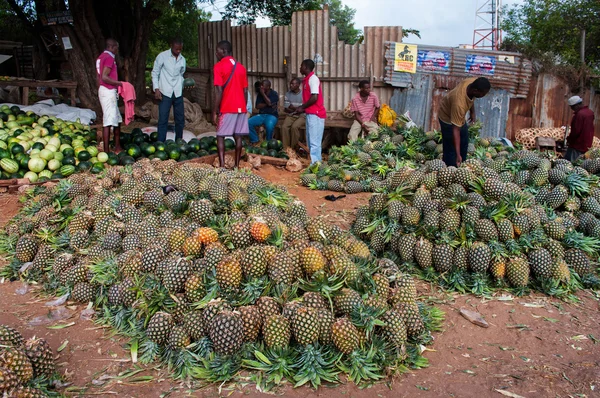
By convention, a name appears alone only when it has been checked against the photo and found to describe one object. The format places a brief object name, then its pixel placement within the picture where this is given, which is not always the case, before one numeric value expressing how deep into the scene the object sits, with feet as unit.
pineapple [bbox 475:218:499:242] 16.55
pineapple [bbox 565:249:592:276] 17.12
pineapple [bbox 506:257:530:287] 16.17
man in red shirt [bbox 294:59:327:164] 32.65
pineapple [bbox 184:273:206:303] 12.32
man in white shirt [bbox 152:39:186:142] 32.65
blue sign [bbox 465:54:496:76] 37.01
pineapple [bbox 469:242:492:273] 16.28
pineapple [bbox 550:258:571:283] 16.42
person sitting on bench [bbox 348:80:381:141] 36.94
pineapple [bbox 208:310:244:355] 11.15
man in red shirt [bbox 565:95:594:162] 31.17
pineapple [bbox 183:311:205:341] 11.78
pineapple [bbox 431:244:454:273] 16.70
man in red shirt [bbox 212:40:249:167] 29.12
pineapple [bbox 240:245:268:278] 12.33
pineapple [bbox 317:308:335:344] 11.47
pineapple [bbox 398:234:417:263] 17.53
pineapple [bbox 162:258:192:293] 12.66
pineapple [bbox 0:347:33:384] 9.66
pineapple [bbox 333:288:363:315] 11.99
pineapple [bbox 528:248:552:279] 16.40
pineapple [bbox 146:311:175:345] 12.05
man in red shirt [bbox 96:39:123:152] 29.73
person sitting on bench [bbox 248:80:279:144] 40.50
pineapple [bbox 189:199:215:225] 14.99
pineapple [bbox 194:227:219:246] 13.57
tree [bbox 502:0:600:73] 62.18
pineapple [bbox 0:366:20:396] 9.08
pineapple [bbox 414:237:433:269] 17.03
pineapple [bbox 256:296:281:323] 11.66
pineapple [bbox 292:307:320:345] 11.24
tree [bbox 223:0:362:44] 60.54
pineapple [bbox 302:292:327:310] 11.87
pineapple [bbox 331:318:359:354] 11.30
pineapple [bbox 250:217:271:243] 13.25
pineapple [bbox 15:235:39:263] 17.30
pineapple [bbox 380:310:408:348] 11.91
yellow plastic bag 37.65
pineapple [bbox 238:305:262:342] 11.39
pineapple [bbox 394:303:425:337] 12.66
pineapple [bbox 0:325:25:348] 10.93
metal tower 100.75
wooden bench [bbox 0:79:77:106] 40.22
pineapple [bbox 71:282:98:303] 14.70
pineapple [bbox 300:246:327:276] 12.65
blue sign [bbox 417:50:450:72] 37.93
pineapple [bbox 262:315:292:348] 11.28
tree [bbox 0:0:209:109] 41.45
